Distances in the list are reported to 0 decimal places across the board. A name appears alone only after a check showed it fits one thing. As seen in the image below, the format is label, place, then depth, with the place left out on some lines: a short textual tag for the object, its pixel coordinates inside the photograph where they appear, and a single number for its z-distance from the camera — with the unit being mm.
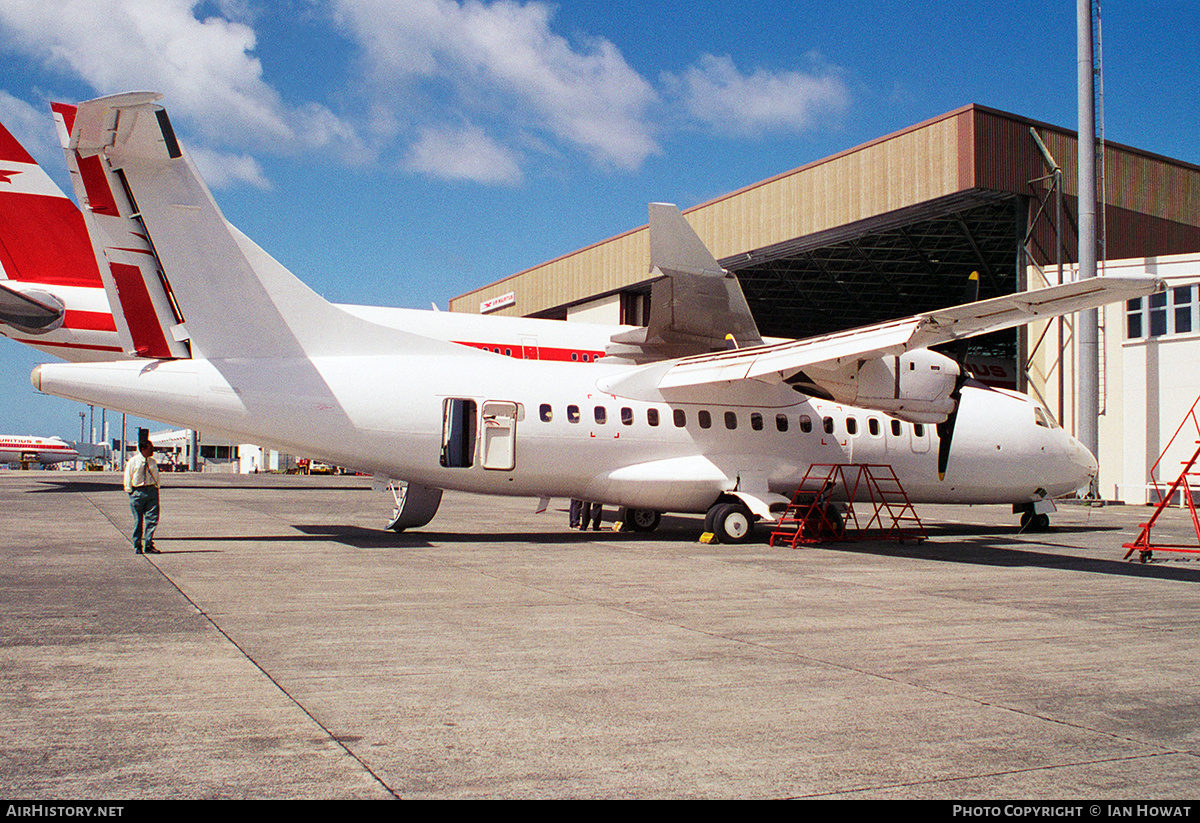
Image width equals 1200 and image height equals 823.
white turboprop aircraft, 12039
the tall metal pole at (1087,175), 28078
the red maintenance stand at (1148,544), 12141
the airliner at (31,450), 80375
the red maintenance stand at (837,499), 15624
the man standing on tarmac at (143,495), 11391
